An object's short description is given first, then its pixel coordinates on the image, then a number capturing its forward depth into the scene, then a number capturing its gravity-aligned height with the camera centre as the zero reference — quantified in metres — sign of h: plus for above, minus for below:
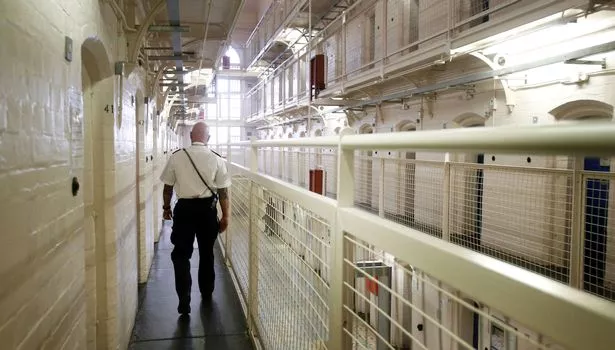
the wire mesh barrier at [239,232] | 4.21 -0.86
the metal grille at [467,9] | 5.71 +1.88
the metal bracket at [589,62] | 3.74 +0.78
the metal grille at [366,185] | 7.81 -0.54
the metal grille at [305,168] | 9.97 -0.37
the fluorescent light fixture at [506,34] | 3.79 +1.15
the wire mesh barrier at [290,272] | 1.90 -0.61
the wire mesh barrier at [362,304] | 0.93 -0.46
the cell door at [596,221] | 3.78 -0.62
